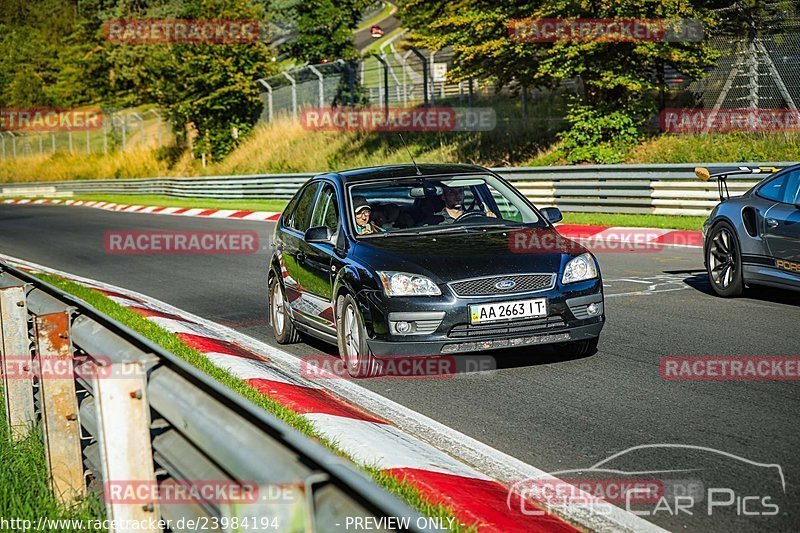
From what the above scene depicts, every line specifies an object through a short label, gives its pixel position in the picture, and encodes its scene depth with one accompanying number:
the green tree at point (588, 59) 22.70
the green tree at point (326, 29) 66.62
